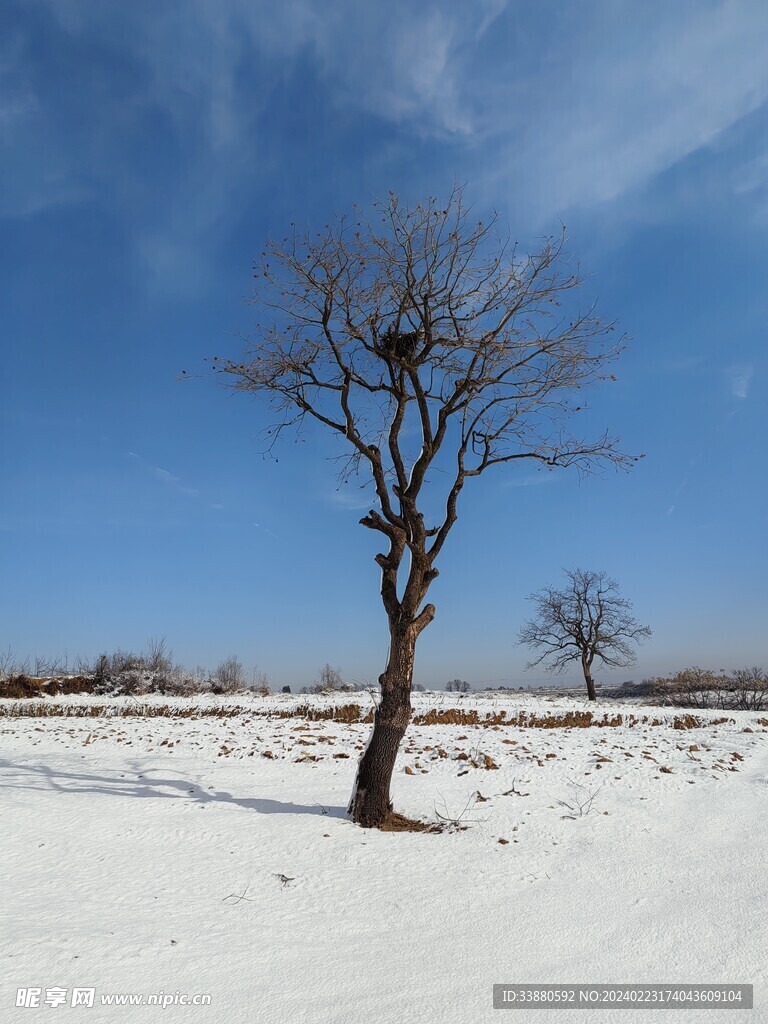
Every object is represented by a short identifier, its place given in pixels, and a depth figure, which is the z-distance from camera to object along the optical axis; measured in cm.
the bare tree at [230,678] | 3096
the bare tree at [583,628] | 3362
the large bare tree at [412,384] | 729
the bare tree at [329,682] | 3222
